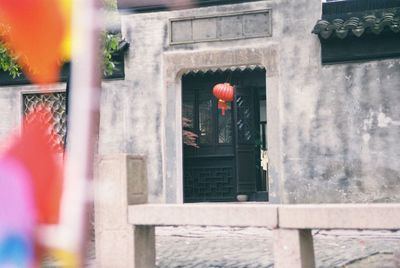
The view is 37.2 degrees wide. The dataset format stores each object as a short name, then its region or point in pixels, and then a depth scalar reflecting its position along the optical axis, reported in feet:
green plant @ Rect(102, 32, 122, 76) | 21.75
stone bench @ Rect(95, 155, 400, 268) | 14.79
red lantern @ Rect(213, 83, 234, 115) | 34.99
